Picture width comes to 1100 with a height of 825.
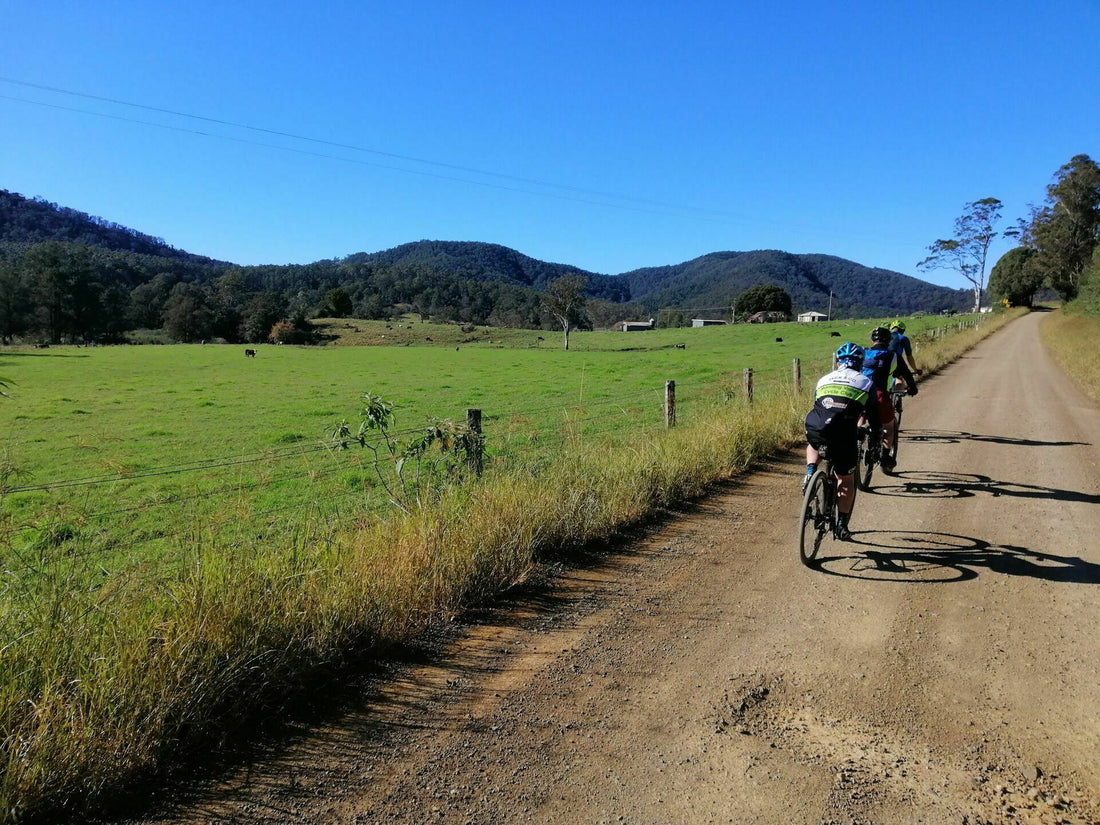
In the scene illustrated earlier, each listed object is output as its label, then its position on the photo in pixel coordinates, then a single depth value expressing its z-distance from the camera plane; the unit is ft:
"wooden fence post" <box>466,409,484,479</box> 21.57
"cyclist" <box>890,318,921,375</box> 30.68
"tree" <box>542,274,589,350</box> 278.05
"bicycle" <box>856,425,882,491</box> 26.48
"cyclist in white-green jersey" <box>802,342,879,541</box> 18.43
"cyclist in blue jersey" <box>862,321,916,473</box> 26.94
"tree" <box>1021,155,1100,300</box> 203.72
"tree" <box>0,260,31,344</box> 280.31
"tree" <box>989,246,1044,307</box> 261.85
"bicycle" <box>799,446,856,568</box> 18.30
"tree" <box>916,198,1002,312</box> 258.16
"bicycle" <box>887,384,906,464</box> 29.06
